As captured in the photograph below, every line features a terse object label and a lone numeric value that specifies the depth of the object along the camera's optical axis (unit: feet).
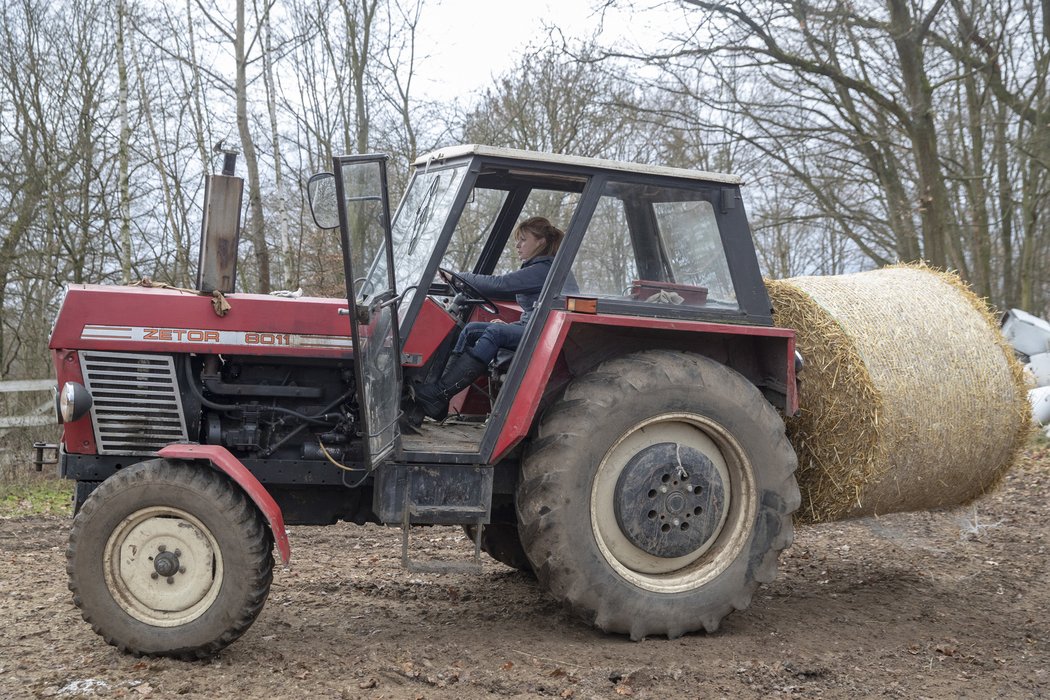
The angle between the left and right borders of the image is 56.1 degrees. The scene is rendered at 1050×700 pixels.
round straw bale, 16.57
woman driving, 15.21
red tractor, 13.58
